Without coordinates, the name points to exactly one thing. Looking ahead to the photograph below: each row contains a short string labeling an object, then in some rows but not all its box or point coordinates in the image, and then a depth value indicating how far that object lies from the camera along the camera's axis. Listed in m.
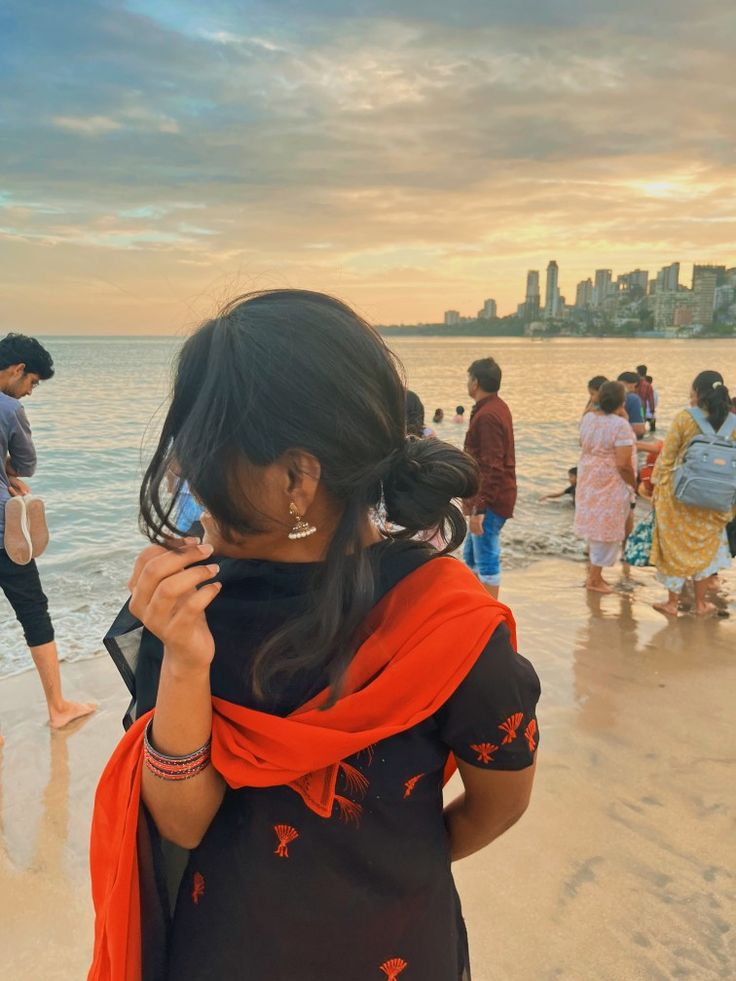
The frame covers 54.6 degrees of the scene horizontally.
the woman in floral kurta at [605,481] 5.90
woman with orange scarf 1.03
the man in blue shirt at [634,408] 10.98
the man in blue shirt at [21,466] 3.61
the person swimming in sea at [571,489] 10.59
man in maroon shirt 5.45
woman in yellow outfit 5.43
